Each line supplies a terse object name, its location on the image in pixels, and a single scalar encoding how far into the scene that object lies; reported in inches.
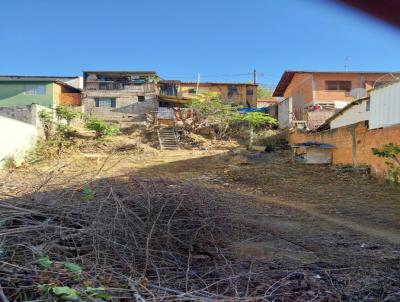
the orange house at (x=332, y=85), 1013.2
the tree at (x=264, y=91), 1896.3
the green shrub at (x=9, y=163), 617.1
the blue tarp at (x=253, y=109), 1082.7
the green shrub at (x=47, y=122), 856.9
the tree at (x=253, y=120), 850.1
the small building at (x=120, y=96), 1233.4
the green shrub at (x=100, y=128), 900.6
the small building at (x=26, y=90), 1203.9
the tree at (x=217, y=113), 953.5
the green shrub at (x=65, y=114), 938.7
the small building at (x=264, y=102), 1430.6
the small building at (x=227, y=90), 1347.2
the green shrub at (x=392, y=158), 402.6
